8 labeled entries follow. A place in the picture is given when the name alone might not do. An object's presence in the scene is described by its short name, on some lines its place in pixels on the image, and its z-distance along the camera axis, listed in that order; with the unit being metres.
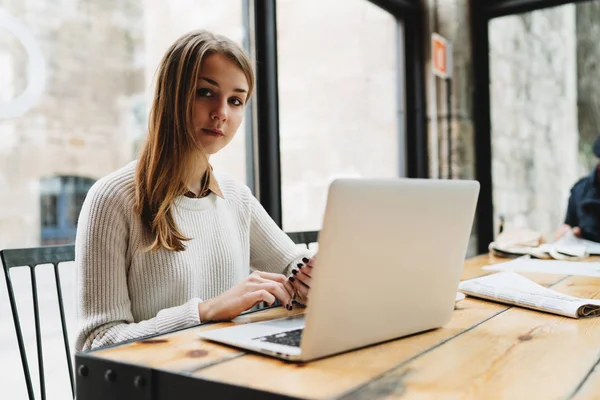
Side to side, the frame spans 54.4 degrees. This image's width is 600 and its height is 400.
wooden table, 0.66
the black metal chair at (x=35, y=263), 1.13
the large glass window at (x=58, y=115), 1.54
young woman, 1.12
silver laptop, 0.72
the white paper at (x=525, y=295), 1.11
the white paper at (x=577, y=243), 2.20
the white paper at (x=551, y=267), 1.72
